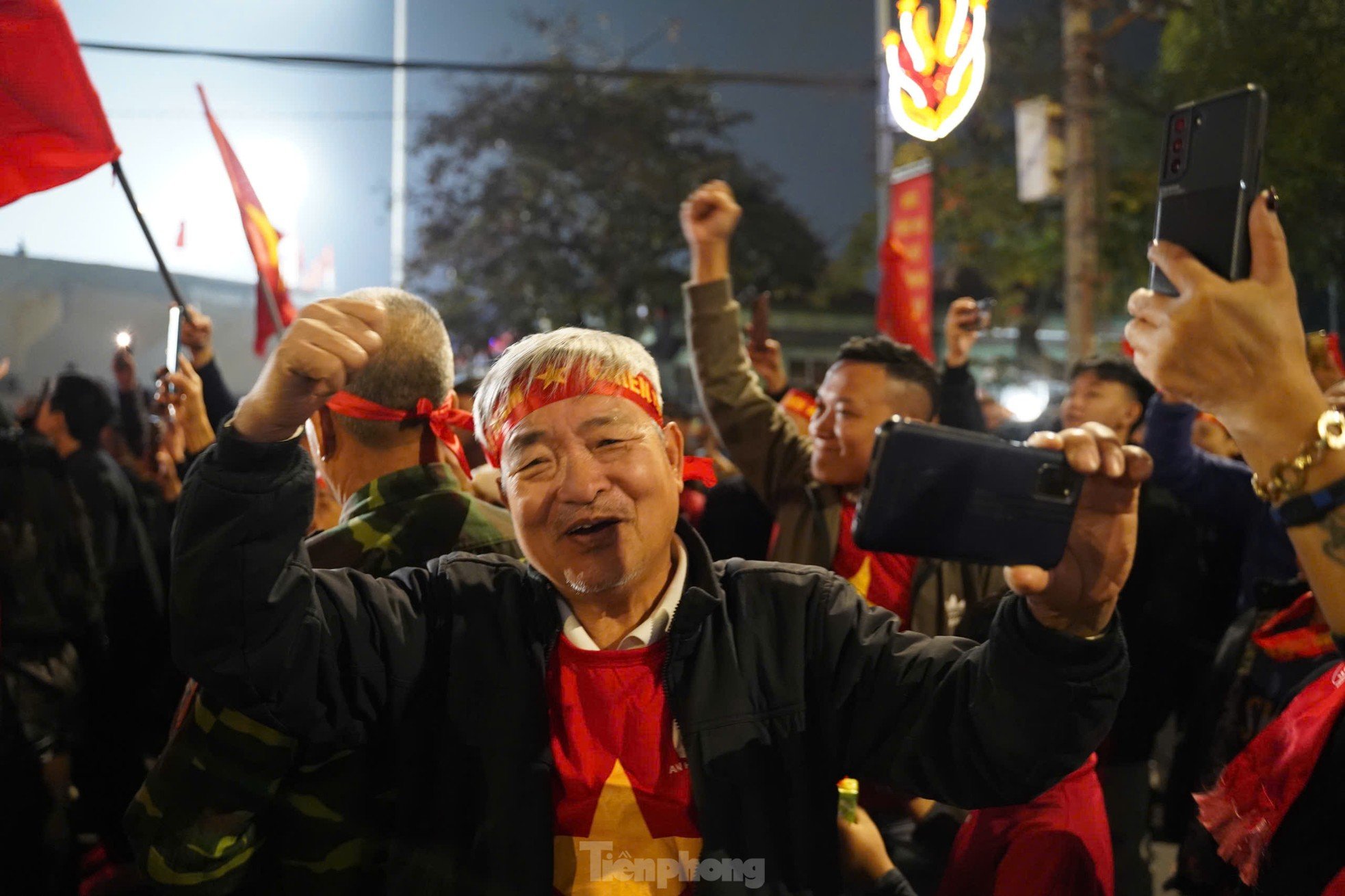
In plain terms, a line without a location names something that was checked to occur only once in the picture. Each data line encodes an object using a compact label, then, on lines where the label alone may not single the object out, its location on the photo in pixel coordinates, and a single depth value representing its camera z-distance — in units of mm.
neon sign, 3947
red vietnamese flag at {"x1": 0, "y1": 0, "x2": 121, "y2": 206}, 3195
